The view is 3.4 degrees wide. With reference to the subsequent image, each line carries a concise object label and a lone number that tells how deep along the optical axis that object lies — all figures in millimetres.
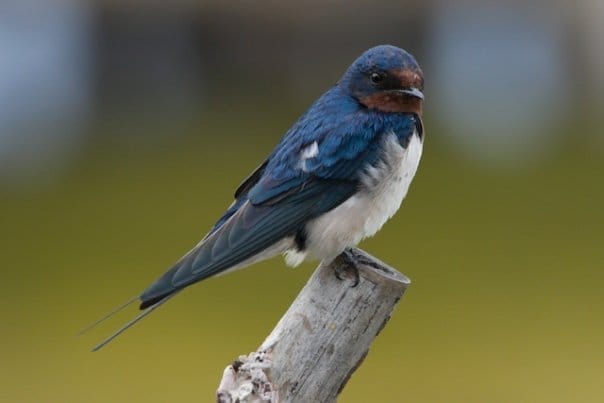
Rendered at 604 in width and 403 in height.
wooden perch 3263
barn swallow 3358
